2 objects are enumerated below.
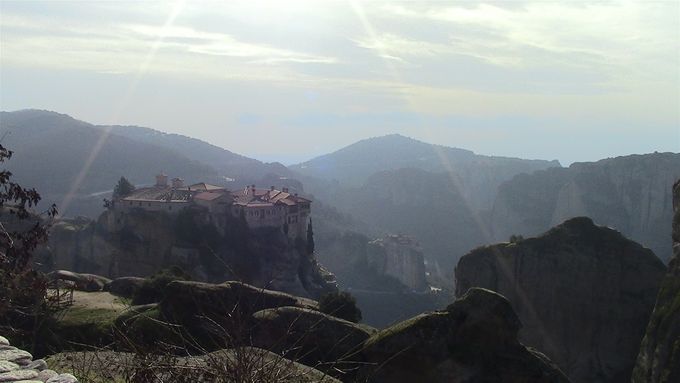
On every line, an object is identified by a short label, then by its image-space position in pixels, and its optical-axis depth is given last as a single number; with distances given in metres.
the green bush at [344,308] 31.52
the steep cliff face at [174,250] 60.12
